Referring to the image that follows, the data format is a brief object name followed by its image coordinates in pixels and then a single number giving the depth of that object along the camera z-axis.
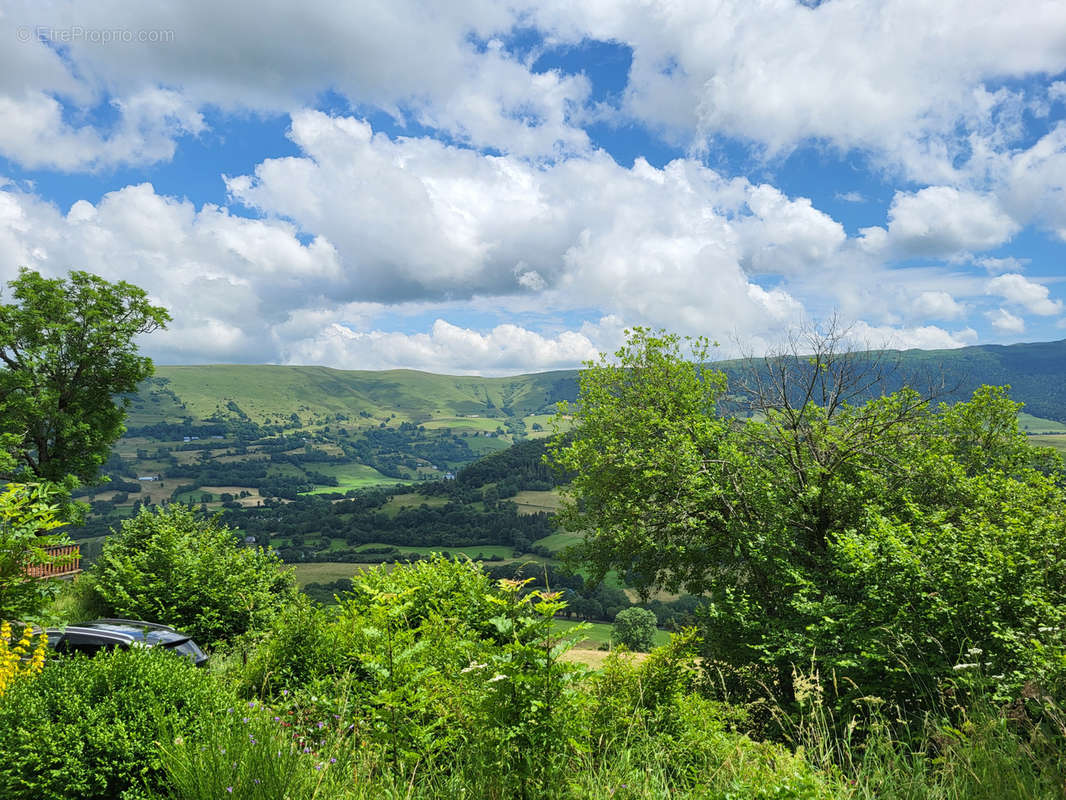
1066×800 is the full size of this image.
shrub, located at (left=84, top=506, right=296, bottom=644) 15.02
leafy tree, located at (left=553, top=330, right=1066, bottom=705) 8.52
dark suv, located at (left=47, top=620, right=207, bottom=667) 11.19
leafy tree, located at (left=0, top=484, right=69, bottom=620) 5.73
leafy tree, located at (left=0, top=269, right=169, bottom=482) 23.20
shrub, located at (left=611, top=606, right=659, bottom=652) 44.28
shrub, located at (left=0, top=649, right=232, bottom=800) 4.45
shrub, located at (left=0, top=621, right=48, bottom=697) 5.62
